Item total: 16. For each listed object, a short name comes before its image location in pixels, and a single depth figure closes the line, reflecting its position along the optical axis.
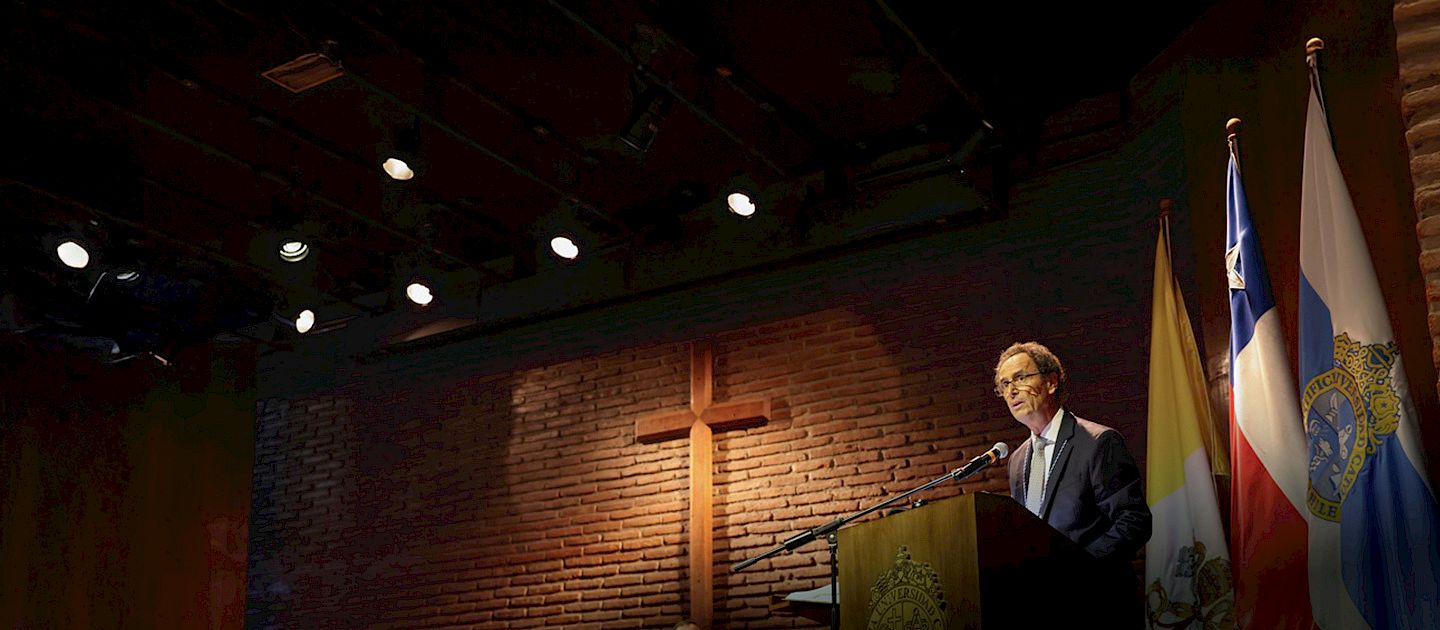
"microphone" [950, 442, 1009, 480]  4.03
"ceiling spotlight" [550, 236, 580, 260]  7.61
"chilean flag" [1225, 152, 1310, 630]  4.35
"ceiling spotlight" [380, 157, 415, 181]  6.75
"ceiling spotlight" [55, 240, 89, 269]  6.84
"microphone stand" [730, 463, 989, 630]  4.07
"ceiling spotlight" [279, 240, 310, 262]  7.72
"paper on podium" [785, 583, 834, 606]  5.80
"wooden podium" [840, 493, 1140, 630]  3.50
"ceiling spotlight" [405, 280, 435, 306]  8.05
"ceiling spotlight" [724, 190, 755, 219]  7.16
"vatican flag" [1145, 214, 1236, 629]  4.84
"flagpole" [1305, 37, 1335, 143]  4.41
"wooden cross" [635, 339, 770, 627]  7.42
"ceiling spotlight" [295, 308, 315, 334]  8.05
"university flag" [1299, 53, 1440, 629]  3.88
